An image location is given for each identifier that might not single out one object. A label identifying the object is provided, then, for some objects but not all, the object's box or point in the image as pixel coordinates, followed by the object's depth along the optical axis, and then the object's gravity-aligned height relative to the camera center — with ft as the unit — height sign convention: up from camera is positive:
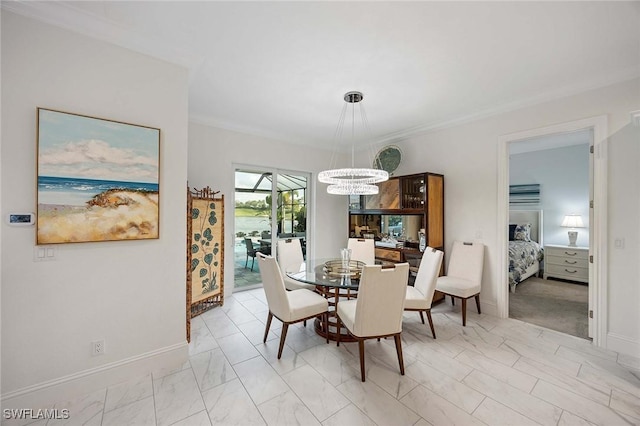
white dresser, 15.16 -2.96
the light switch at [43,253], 5.63 -0.96
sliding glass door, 14.14 -0.04
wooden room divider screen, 11.07 -1.74
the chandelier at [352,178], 9.18 +1.36
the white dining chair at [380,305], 6.55 -2.44
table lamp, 16.22 -0.59
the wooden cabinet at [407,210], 12.05 +0.19
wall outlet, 6.25 -3.37
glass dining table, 8.19 -2.22
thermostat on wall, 5.41 -0.18
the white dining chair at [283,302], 7.62 -2.91
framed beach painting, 5.70 +0.78
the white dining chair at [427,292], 8.64 -2.76
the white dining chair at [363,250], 12.54 -1.84
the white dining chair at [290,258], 10.80 -2.11
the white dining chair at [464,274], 10.15 -2.64
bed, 14.06 -1.95
